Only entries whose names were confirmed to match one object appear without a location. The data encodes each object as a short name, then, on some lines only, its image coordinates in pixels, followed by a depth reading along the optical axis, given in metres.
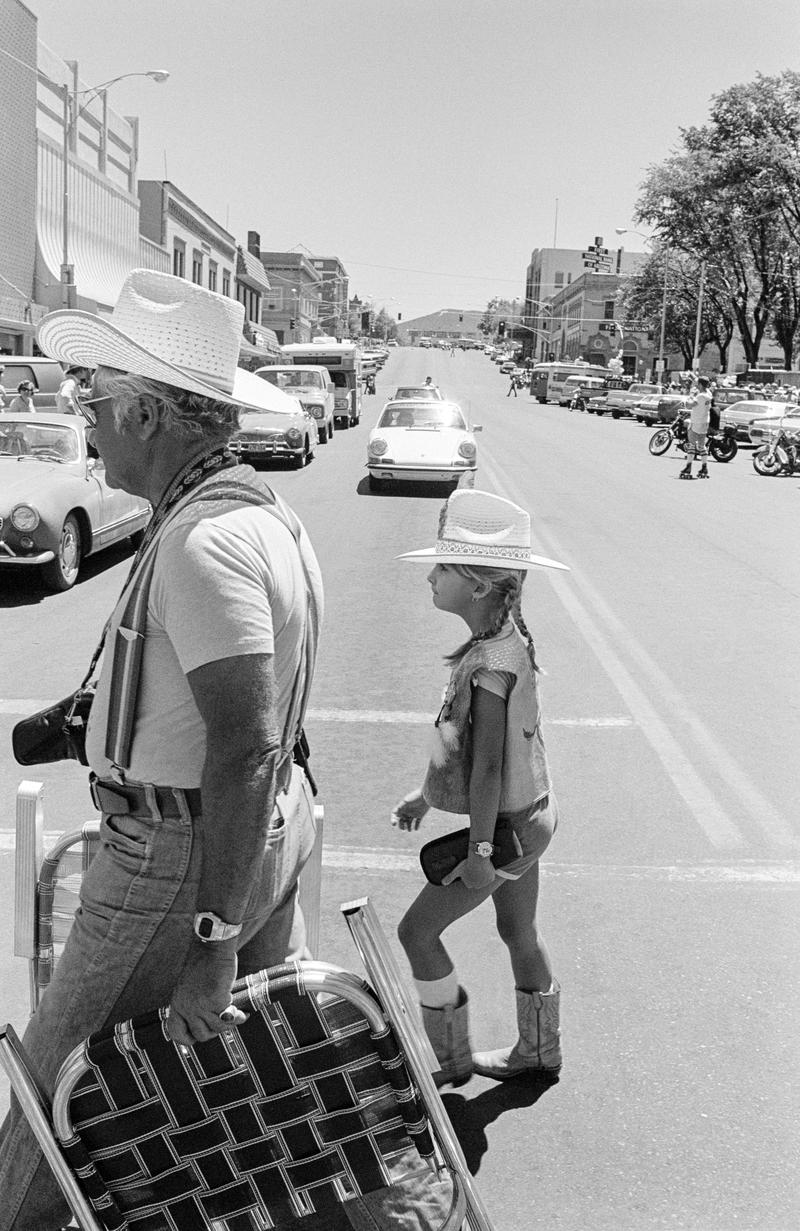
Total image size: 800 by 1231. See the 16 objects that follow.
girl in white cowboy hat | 3.07
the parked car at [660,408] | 44.58
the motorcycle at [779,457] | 26.47
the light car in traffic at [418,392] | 26.59
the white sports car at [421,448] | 19.34
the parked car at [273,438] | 22.06
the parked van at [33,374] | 23.17
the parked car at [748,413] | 37.59
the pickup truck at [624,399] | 55.56
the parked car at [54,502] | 10.03
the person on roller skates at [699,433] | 24.36
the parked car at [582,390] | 60.47
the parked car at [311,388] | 28.69
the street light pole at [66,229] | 31.60
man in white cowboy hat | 2.01
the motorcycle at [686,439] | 29.33
